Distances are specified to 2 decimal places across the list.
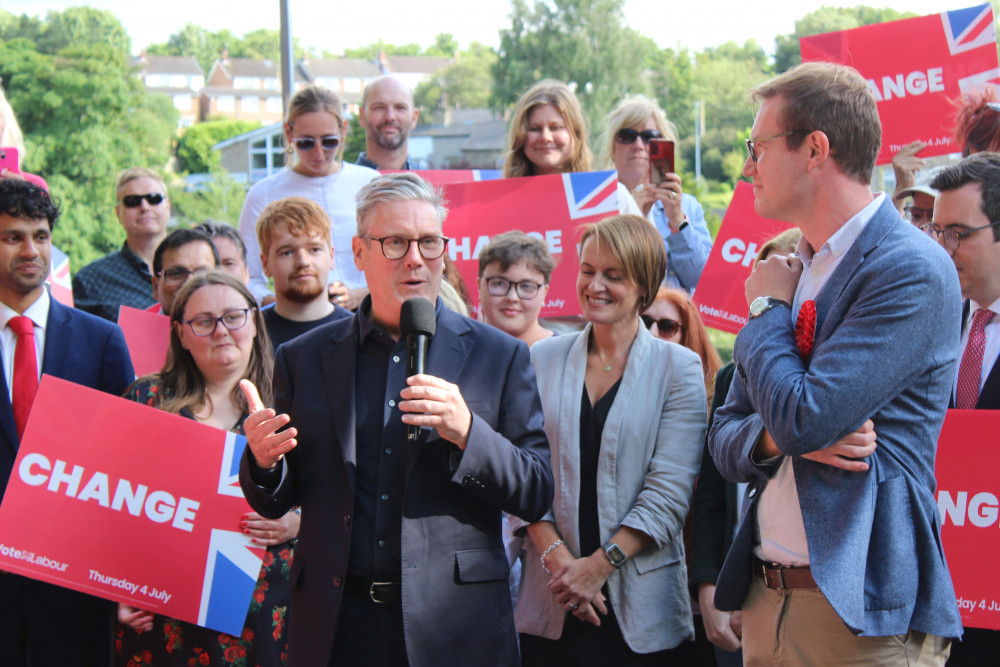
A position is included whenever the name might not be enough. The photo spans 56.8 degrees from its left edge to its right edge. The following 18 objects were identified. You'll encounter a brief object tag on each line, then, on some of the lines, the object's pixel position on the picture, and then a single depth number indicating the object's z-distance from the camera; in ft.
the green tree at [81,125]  119.96
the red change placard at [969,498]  10.45
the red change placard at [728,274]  19.53
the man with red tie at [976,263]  10.94
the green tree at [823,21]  271.28
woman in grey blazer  11.62
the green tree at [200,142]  299.38
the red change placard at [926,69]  19.49
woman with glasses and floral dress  12.00
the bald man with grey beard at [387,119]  20.79
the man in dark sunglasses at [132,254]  21.02
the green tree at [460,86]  388.78
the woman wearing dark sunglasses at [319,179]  19.45
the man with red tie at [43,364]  12.67
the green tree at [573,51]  217.97
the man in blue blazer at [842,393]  7.70
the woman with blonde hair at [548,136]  19.02
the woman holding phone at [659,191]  18.67
